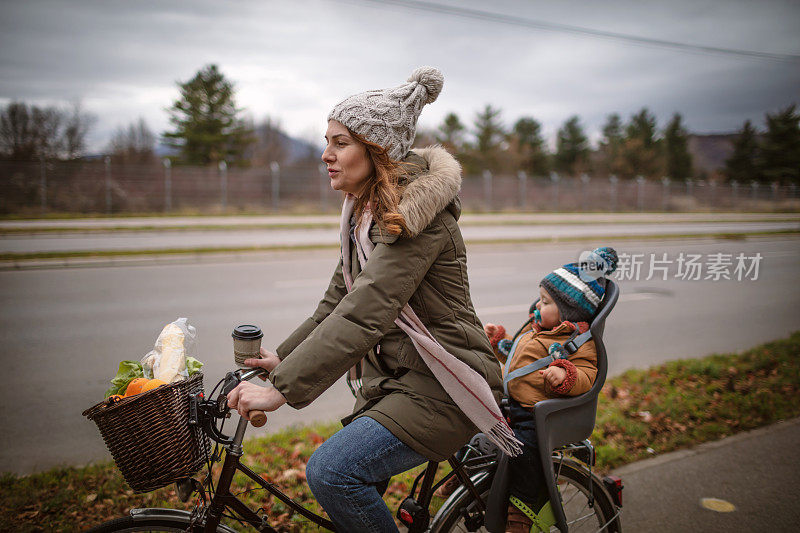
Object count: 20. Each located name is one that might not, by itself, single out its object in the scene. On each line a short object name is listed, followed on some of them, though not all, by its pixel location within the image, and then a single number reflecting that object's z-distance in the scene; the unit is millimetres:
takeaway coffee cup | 1916
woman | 1756
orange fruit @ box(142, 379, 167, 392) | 1720
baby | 2178
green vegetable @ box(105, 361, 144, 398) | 1817
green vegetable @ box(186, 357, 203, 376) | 1943
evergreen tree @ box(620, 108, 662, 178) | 53938
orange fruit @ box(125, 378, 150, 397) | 1739
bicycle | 1858
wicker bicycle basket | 1600
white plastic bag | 1834
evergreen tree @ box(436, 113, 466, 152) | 49772
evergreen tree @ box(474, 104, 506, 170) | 51812
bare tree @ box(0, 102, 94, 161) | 27016
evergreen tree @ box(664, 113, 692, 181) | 59362
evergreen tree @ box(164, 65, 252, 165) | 36594
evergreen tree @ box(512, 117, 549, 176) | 51750
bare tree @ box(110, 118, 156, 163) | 31066
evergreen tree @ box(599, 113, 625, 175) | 54938
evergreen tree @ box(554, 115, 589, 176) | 56250
